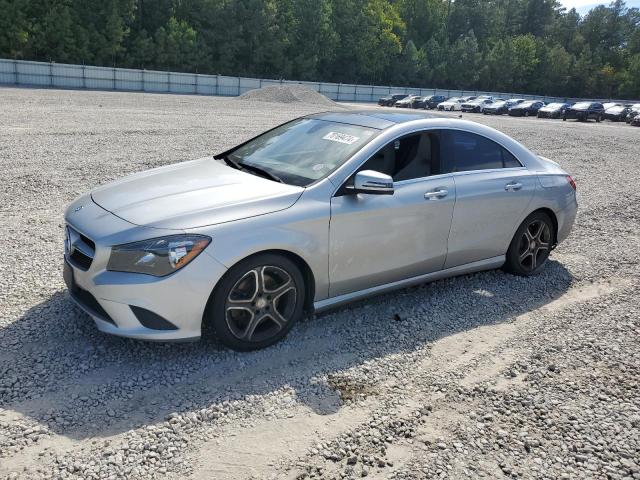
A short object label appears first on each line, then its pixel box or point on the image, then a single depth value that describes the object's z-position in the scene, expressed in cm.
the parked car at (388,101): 6068
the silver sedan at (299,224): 372
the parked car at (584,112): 4838
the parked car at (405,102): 5863
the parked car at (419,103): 5857
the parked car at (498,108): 5250
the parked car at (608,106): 5038
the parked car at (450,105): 5509
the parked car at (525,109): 5172
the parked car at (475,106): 5385
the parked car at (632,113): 4682
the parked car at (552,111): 4972
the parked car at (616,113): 4916
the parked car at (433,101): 5878
